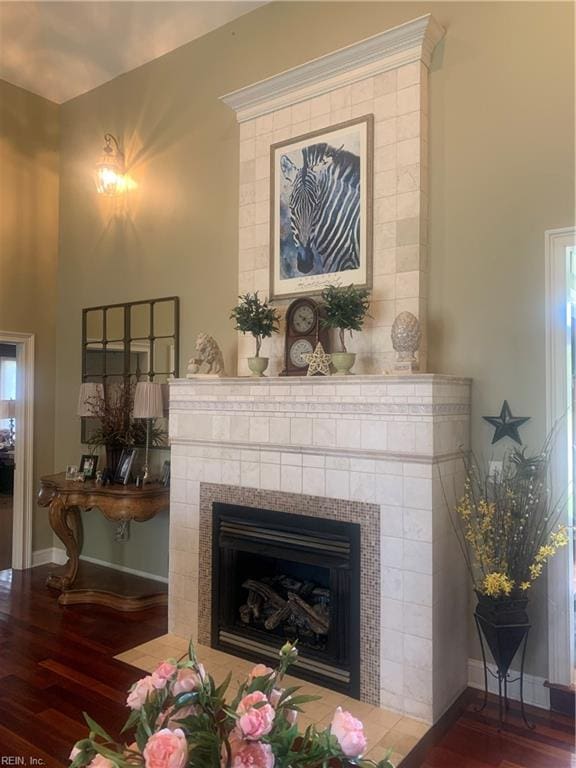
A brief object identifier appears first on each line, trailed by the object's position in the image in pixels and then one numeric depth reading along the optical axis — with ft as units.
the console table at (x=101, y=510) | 12.83
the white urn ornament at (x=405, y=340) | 9.23
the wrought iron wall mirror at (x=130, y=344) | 13.96
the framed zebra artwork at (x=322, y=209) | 10.63
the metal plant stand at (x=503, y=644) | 8.29
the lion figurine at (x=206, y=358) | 11.50
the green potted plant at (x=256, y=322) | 10.93
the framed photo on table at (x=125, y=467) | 13.76
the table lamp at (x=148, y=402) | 13.28
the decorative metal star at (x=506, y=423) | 9.20
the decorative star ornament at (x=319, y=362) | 10.12
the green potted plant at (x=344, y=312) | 9.76
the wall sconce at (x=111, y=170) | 14.82
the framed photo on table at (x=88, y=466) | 14.52
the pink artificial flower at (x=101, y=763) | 2.84
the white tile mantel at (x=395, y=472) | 8.61
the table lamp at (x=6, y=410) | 19.80
